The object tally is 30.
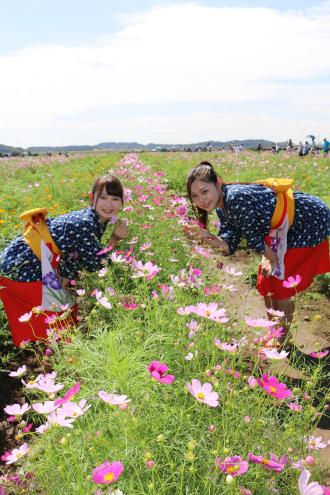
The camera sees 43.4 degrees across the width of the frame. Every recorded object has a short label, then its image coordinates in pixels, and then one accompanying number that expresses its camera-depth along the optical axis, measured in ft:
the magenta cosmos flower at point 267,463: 3.87
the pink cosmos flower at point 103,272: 7.17
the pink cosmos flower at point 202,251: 8.87
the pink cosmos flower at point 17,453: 4.35
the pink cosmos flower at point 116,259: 7.24
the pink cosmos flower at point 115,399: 3.86
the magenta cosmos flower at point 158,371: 3.95
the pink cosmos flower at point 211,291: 6.47
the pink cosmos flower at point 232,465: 3.62
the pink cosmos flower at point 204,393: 3.94
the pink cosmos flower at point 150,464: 3.52
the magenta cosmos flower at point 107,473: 3.29
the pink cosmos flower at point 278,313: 6.16
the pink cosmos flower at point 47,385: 4.42
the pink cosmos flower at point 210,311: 5.19
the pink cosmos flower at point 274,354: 4.76
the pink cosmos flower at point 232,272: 7.12
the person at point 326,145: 65.33
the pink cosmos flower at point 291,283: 5.76
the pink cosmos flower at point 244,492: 3.88
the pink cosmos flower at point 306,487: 3.42
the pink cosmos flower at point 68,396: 4.07
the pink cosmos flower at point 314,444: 4.77
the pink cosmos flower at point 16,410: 4.28
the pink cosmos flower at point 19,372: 5.18
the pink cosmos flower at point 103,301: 5.97
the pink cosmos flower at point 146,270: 6.84
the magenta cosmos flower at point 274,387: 4.12
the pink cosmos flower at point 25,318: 5.90
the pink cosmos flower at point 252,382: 4.58
